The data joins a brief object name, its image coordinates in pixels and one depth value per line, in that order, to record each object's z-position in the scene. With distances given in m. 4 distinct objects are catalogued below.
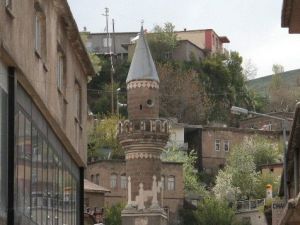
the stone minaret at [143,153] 79.44
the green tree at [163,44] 148.88
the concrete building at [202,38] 157.88
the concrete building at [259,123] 137.62
